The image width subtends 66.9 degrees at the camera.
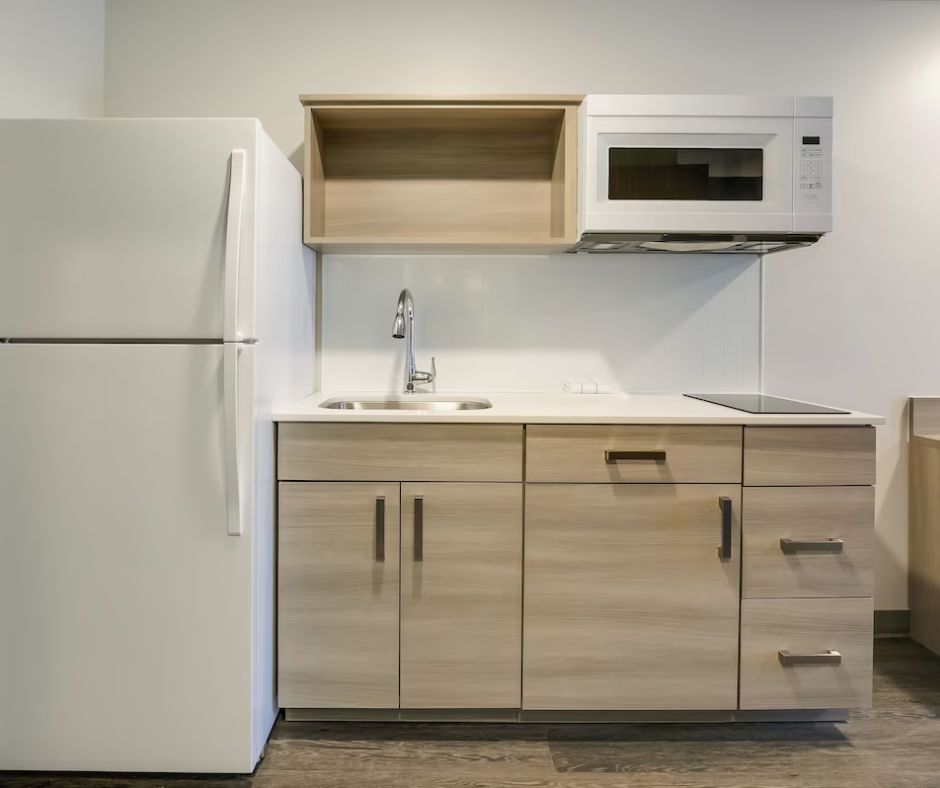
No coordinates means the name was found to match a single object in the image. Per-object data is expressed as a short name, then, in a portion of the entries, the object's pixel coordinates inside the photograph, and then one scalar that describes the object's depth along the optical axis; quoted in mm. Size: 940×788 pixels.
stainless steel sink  2342
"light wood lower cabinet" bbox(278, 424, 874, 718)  1873
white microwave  2072
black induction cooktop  2008
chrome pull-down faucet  2254
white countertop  1854
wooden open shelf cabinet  2410
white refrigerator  1640
